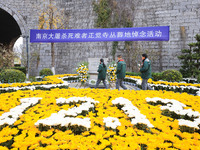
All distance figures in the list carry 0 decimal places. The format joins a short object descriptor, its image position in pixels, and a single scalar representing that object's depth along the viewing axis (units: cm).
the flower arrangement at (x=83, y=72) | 914
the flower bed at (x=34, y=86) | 474
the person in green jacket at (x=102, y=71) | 670
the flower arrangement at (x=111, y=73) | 872
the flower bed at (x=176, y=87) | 569
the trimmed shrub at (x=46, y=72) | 1183
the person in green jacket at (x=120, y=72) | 566
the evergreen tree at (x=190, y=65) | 1018
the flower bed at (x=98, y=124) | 127
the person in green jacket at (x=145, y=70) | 523
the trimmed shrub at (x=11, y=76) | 732
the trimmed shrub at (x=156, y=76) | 932
